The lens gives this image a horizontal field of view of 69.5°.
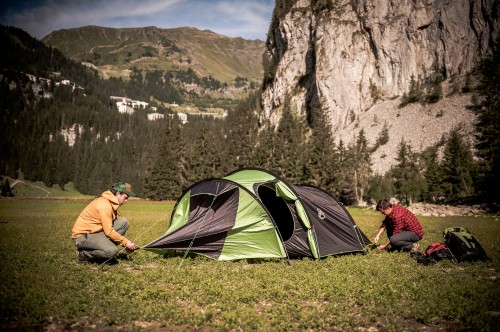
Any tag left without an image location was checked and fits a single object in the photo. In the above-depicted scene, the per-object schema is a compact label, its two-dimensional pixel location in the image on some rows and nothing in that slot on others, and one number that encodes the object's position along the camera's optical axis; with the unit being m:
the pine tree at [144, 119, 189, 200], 73.00
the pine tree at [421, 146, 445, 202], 58.91
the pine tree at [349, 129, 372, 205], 74.38
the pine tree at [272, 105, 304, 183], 63.09
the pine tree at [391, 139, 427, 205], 62.69
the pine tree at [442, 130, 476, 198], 54.78
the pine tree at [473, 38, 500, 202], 40.61
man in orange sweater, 10.23
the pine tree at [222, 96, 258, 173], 72.12
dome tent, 11.87
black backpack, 11.16
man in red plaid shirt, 12.76
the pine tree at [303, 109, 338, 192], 62.69
